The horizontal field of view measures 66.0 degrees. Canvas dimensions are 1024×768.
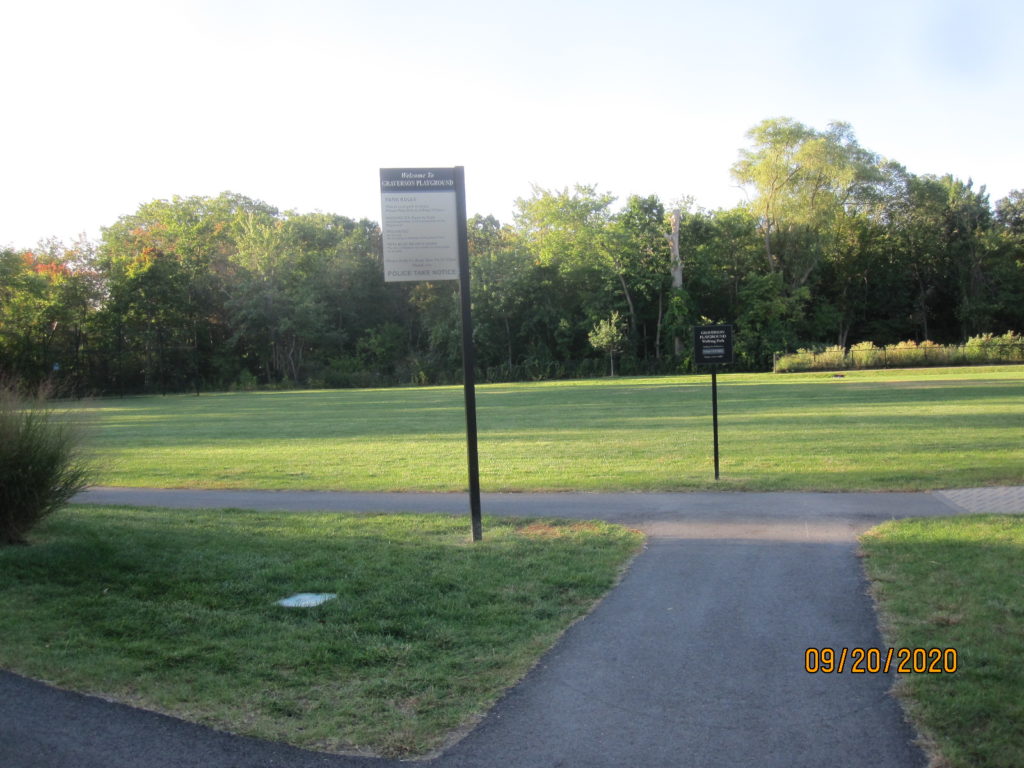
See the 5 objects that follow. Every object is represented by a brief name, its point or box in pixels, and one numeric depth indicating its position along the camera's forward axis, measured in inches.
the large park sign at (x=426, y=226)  312.8
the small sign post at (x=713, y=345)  447.2
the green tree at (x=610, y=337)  2320.4
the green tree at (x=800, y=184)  2423.7
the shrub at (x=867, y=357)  1850.4
